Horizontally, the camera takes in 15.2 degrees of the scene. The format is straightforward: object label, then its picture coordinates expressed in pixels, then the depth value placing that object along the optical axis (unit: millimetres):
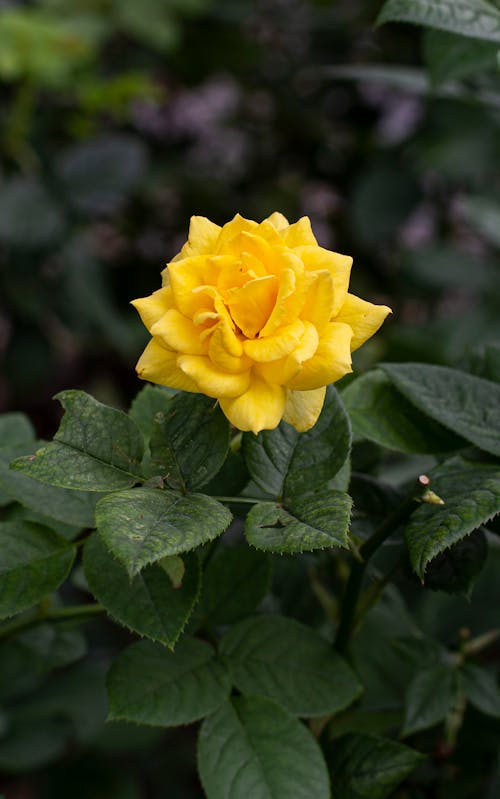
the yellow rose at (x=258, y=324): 521
